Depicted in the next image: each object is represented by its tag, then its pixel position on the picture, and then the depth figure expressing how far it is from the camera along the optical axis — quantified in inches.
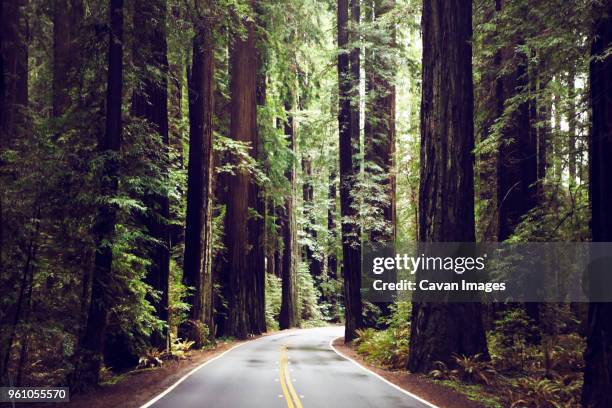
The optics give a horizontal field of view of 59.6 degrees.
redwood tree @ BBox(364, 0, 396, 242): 940.0
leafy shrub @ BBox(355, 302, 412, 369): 610.5
